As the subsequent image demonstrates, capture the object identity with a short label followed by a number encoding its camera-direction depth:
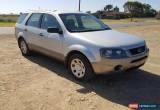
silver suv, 3.18
